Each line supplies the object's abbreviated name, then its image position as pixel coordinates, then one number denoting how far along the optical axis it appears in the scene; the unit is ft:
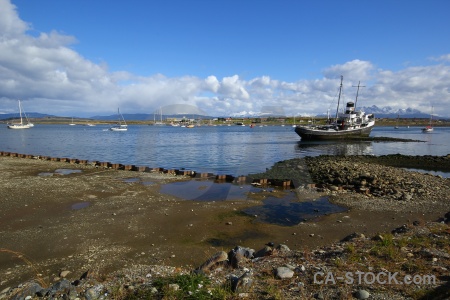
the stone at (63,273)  23.51
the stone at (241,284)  16.80
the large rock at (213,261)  21.08
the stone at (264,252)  24.21
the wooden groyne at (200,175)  65.59
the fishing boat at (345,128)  230.27
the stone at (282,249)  24.51
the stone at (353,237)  27.66
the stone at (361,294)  15.62
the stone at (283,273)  18.51
